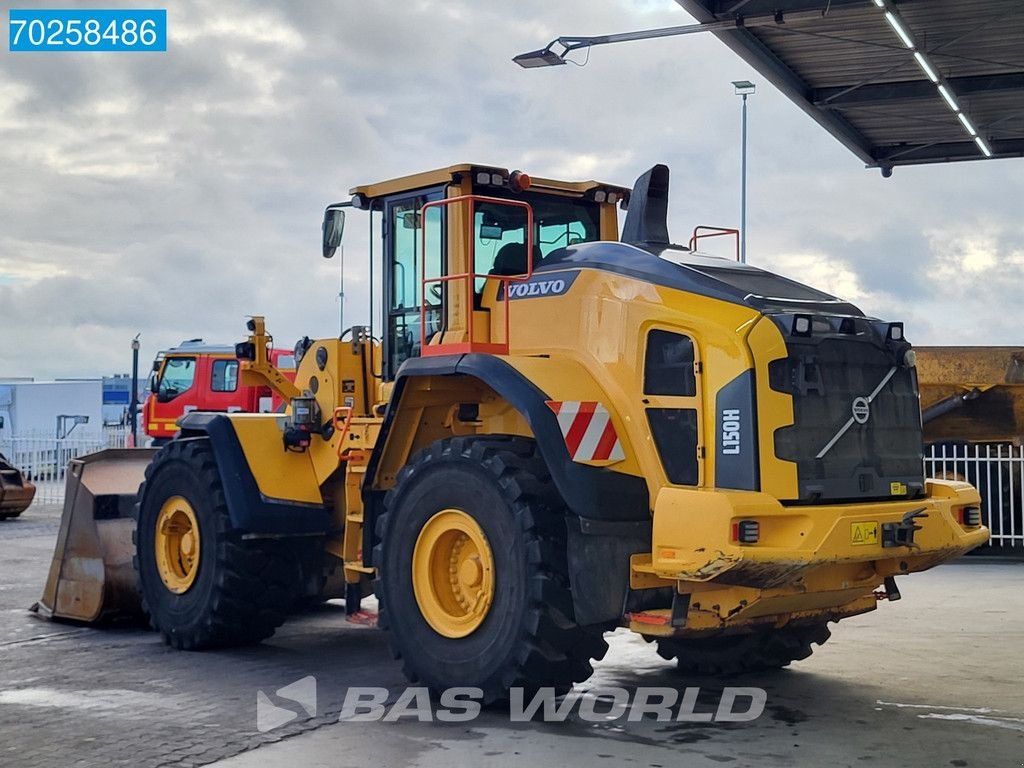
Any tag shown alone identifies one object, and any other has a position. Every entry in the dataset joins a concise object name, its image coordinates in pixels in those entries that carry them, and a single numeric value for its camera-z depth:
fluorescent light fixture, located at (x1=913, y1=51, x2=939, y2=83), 13.91
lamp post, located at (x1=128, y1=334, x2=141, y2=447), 26.36
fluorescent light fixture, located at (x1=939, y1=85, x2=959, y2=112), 15.00
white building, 43.81
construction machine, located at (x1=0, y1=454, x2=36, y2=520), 20.09
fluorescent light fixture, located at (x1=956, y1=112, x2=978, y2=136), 15.90
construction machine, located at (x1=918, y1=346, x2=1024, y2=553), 15.08
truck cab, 26.16
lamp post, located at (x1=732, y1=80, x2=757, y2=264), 22.80
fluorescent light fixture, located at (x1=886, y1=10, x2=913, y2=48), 12.81
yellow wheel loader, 6.84
